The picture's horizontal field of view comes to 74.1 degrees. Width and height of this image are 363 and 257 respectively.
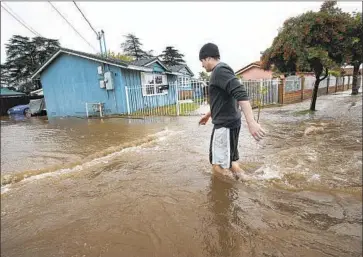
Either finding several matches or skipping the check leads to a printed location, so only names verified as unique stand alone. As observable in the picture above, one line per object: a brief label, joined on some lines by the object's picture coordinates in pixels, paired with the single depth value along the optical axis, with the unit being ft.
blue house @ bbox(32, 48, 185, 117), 42.32
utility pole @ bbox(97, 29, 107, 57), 46.40
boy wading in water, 7.63
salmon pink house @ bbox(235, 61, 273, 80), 91.40
